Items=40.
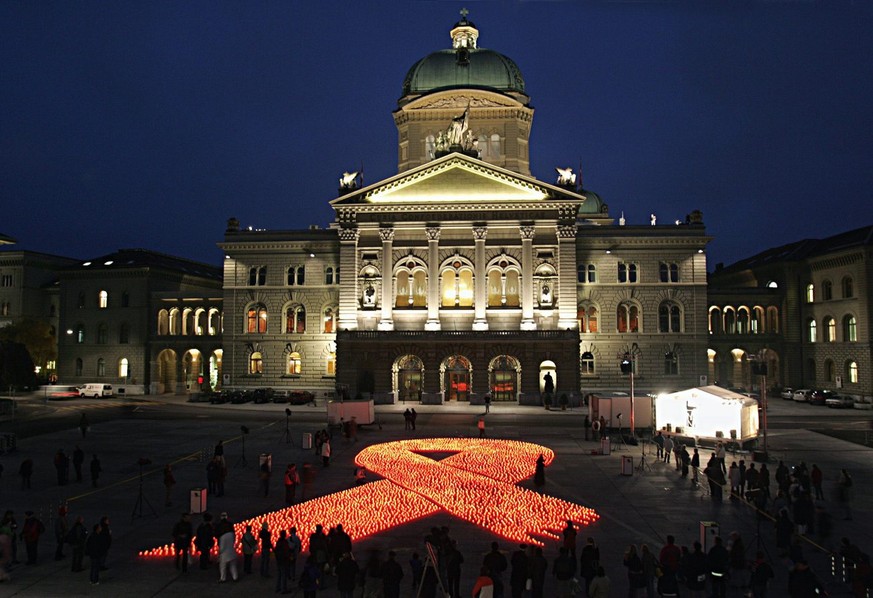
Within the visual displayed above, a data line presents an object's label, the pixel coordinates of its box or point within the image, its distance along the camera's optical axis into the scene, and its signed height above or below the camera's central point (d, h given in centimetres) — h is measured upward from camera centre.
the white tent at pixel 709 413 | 3578 -351
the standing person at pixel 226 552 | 1723 -518
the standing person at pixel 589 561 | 1588 -503
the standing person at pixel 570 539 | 1697 -480
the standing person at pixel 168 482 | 2467 -483
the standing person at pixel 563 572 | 1505 -506
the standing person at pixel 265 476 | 2600 -487
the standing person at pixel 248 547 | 1773 -521
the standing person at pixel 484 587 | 1425 -503
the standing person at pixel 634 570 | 1537 -507
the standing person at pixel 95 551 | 1705 -507
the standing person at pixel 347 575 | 1504 -502
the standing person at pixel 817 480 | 2486 -485
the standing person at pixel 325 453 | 3120 -478
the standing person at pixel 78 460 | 2895 -470
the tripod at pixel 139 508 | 2322 -563
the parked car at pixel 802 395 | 6475 -449
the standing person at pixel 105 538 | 1719 -480
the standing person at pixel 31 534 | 1866 -508
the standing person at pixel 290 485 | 2444 -492
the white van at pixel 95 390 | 7331 -430
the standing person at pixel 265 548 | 1784 -526
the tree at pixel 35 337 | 8081 +168
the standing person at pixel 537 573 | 1543 -511
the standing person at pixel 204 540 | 1798 -508
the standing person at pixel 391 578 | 1464 -496
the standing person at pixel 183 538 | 1794 -499
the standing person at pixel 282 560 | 1658 -517
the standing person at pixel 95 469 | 2808 -497
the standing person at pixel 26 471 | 2738 -490
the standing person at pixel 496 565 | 1527 -490
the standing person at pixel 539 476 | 2667 -501
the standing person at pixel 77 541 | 1805 -510
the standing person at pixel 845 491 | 2373 -506
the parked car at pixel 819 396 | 6253 -446
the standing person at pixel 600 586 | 1447 -510
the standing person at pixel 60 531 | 1919 -516
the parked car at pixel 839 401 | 6078 -481
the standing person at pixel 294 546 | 1699 -501
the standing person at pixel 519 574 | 1530 -510
